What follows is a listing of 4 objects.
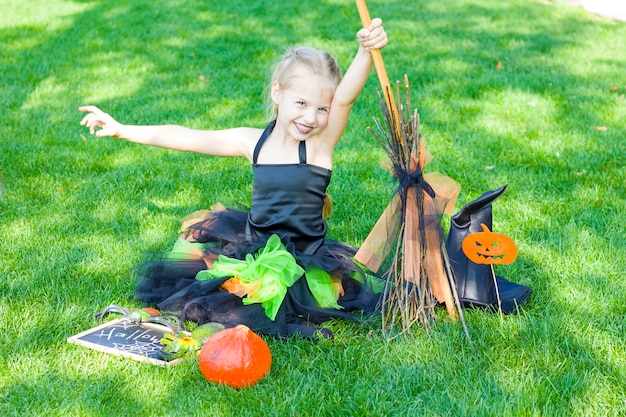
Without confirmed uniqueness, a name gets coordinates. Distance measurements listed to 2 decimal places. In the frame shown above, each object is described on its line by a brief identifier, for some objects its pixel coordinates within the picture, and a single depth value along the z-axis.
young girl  3.13
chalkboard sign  2.87
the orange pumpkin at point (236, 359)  2.65
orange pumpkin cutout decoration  2.87
